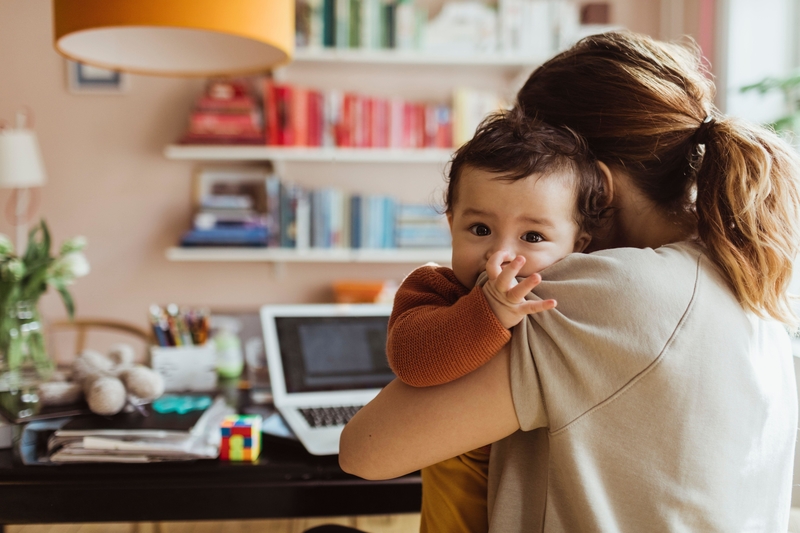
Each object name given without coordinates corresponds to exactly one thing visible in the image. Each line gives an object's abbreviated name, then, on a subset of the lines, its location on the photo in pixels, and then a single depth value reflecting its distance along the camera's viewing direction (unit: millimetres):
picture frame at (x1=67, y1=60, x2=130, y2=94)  3326
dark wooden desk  1099
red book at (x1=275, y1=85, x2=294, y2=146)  3152
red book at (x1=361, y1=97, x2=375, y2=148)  3199
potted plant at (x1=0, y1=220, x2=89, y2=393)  1475
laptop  1523
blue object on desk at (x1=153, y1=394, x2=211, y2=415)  1300
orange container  3307
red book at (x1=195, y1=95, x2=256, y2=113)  3135
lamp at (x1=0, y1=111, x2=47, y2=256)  2879
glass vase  1431
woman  671
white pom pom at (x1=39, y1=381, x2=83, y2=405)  1355
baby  812
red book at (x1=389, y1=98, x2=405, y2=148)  3219
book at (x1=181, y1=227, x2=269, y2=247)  3164
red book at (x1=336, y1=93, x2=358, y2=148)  3186
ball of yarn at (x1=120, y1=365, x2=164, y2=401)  1348
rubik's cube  1177
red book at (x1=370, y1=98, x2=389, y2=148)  3211
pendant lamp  1299
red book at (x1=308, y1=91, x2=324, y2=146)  3172
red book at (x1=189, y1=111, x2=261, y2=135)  3139
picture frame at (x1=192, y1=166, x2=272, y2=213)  3377
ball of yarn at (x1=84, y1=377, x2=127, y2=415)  1272
